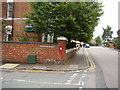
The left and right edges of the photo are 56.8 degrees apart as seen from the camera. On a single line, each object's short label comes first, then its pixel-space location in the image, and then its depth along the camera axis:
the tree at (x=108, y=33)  84.55
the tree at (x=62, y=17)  9.01
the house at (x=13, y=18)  14.19
